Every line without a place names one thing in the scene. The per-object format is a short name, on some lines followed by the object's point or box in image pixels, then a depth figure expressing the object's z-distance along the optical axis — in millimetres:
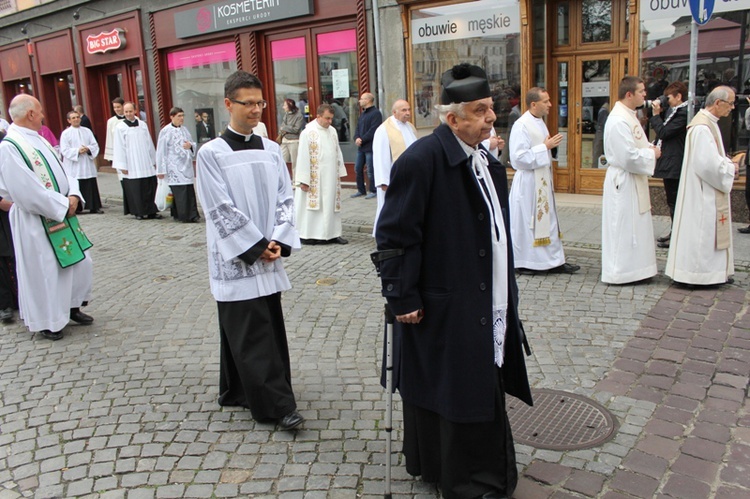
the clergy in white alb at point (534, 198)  7410
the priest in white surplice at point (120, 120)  13000
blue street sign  7207
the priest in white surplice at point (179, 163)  11836
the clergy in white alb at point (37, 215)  5723
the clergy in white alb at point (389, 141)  8719
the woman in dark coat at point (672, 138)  8438
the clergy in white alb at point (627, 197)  6707
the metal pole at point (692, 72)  7550
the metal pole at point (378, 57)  13039
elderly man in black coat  3072
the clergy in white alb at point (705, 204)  6438
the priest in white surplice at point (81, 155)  13594
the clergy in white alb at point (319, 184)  9781
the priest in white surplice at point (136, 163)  12703
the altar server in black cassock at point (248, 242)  4031
